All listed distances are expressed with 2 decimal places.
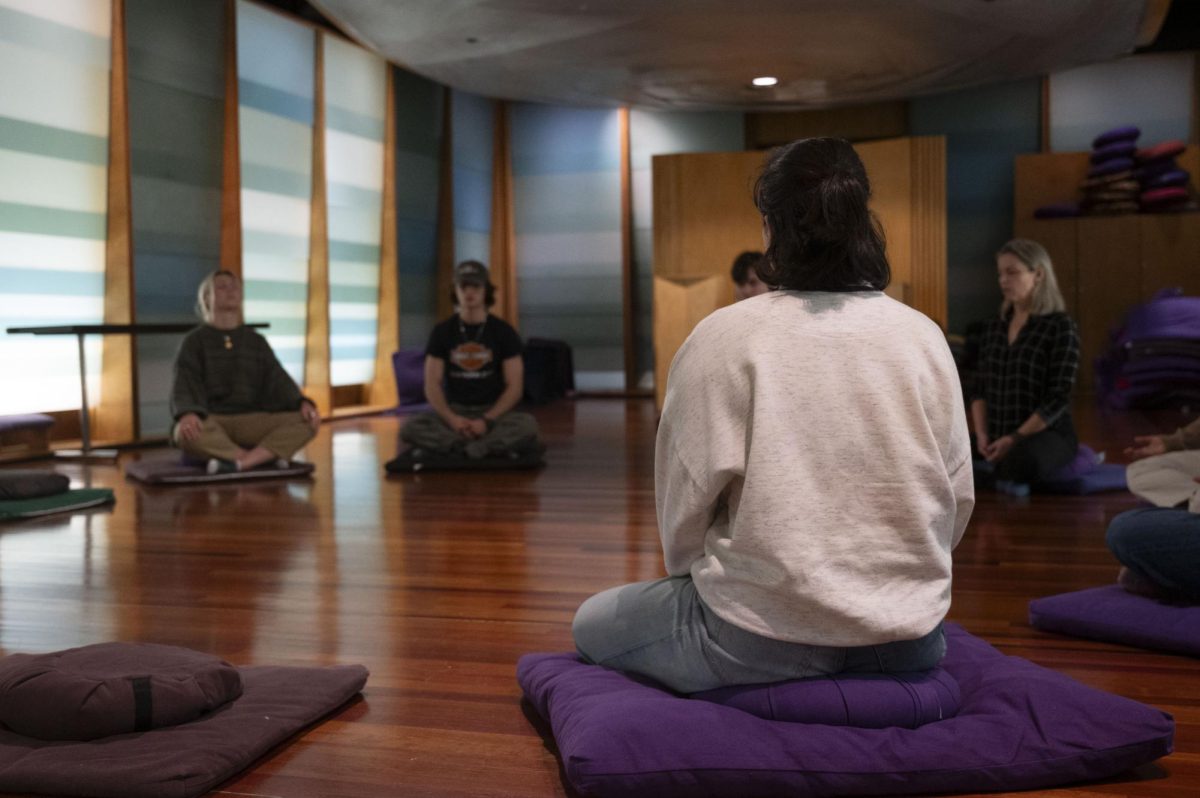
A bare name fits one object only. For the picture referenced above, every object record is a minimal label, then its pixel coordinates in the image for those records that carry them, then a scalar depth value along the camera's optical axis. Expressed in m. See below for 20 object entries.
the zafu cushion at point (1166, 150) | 9.33
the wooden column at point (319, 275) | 8.64
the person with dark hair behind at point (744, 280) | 4.67
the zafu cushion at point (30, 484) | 4.66
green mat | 4.45
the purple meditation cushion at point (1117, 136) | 9.43
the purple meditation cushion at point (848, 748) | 1.77
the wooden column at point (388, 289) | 9.61
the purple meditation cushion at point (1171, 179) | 9.33
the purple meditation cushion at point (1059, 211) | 9.68
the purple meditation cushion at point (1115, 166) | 9.52
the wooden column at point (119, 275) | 6.79
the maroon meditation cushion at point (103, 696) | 1.98
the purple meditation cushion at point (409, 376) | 9.45
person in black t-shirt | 5.82
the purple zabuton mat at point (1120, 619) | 2.52
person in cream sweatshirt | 1.79
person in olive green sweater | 5.53
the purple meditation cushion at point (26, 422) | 6.09
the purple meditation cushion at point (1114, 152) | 9.48
